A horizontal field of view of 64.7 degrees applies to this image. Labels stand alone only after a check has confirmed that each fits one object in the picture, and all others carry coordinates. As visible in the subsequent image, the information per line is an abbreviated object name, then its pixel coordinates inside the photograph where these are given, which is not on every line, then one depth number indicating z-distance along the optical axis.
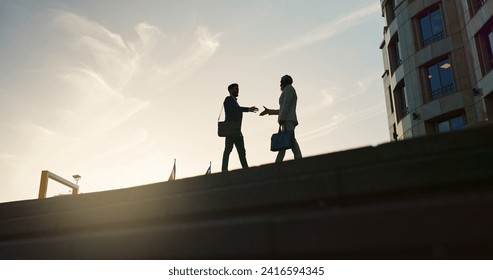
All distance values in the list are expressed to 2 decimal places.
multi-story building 16.11
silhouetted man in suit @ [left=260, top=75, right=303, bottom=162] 5.99
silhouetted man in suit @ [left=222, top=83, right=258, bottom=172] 6.16
